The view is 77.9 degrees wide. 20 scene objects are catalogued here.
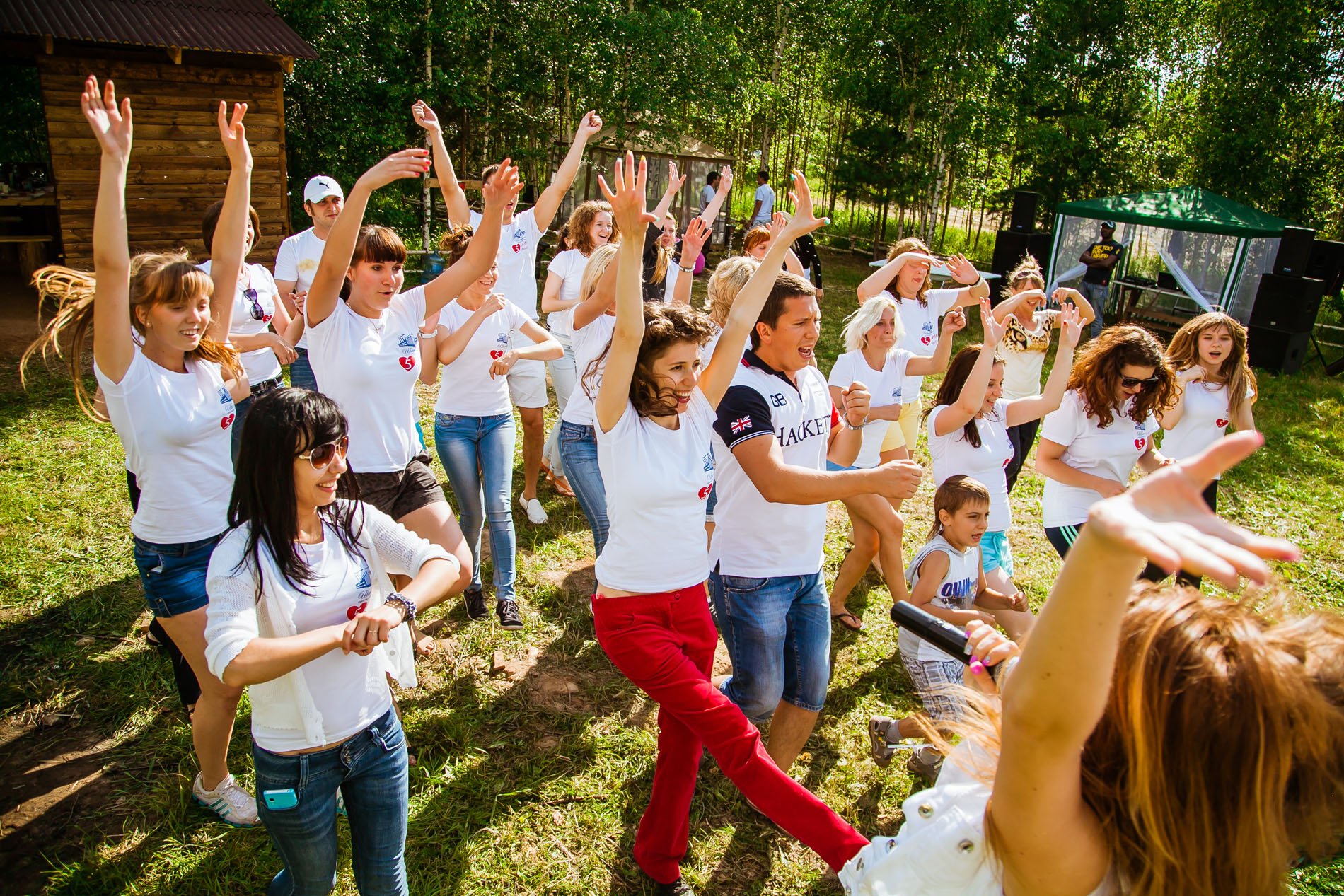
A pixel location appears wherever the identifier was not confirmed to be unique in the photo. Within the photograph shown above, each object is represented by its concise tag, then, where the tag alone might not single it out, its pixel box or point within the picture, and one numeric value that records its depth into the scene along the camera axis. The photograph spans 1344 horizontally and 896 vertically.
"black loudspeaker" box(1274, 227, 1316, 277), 12.15
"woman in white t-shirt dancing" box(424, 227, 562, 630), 4.36
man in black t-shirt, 13.06
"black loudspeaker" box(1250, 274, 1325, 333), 12.10
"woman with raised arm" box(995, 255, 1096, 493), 5.81
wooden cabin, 10.12
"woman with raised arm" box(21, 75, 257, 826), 2.92
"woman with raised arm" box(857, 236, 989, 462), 5.34
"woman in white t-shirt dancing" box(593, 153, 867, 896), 2.60
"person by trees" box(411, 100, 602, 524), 5.05
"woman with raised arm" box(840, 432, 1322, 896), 1.10
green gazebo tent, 13.10
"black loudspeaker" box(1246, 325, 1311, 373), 12.25
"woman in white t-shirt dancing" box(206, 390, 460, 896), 2.00
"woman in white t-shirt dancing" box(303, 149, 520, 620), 3.38
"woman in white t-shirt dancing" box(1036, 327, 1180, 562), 4.38
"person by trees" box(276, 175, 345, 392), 5.10
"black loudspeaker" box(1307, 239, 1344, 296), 12.73
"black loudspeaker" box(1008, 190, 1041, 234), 14.98
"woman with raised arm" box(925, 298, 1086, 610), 4.06
